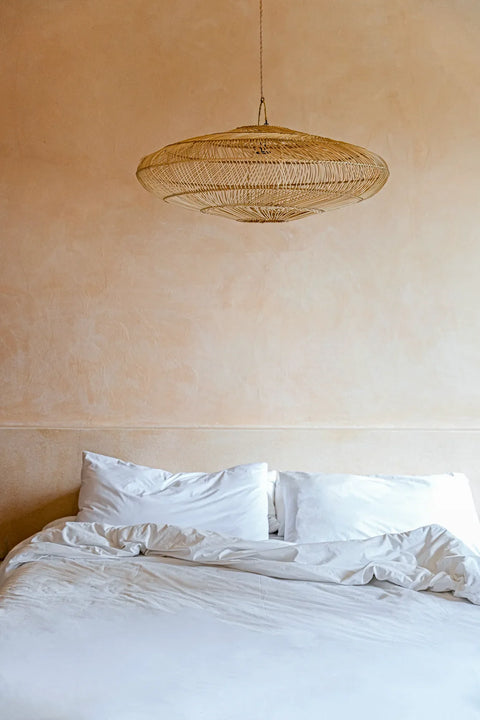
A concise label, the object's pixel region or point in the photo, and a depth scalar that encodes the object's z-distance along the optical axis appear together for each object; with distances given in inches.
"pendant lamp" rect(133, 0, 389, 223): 97.1
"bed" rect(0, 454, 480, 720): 79.0
